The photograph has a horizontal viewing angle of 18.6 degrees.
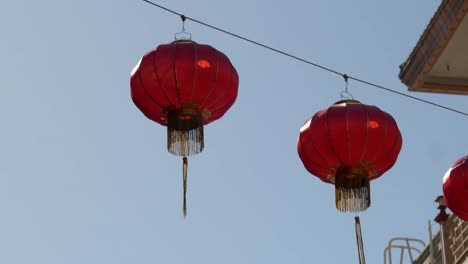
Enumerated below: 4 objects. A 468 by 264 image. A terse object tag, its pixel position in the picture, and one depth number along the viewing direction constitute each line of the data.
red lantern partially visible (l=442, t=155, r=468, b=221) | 13.98
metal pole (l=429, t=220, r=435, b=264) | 16.17
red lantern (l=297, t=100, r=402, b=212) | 12.48
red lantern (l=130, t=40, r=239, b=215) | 12.27
